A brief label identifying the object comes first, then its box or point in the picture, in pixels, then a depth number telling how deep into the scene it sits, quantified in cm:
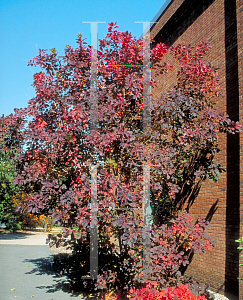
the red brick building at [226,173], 586
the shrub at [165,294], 365
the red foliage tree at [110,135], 451
